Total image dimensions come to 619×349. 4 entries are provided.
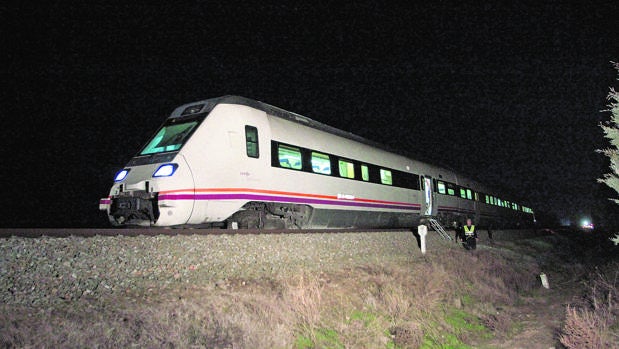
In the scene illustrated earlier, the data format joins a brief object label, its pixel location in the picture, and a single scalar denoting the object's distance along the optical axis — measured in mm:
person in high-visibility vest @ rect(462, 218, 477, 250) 15234
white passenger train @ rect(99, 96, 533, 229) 7871
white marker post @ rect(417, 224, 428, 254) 12578
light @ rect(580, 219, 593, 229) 82906
